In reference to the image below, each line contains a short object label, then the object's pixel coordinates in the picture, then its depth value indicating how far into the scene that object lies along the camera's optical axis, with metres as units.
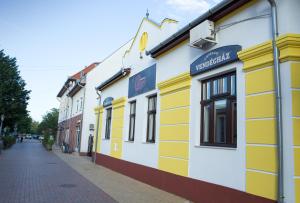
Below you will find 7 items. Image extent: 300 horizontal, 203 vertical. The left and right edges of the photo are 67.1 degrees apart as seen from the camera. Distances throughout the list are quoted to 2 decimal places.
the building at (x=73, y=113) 21.19
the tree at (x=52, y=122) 40.62
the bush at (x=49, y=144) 24.21
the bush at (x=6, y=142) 21.93
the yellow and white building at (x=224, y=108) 4.22
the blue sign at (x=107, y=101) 12.42
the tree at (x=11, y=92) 25.16
